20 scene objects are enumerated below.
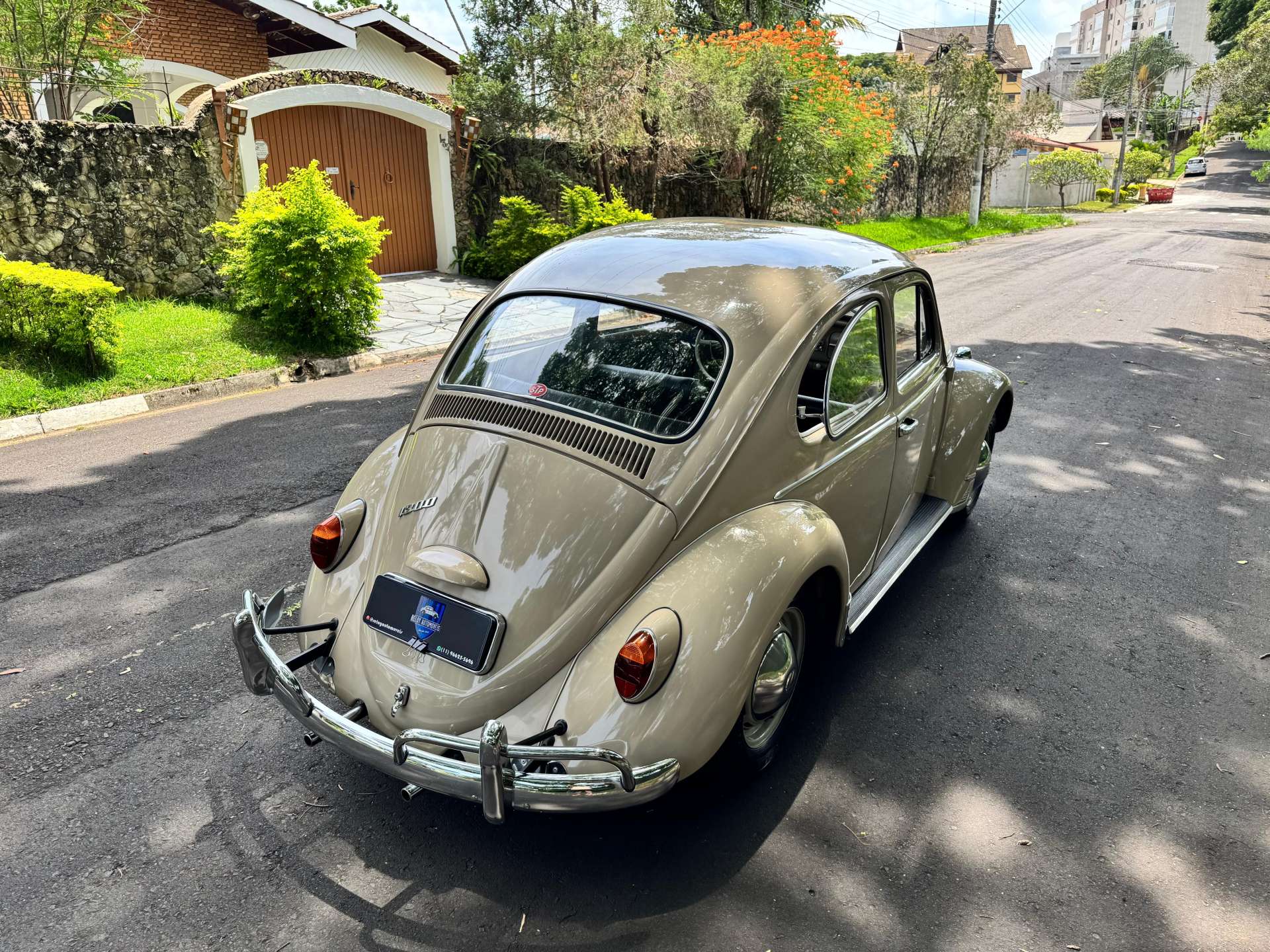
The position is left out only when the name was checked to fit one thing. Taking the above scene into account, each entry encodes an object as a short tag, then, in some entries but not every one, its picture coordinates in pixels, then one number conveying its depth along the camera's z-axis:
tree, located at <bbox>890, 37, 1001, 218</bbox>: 25.33
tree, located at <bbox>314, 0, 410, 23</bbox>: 34.97
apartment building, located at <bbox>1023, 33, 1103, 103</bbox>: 121.50
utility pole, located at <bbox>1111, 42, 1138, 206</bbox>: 49.97
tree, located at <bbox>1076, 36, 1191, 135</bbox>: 89.56
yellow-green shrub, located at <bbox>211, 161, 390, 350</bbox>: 9.00
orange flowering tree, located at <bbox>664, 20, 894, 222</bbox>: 16.19
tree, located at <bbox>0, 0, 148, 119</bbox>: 10.23
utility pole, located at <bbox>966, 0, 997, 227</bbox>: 26.28
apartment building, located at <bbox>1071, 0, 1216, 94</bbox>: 114.94
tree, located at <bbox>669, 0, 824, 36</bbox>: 26.42
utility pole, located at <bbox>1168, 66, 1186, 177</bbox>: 75.88
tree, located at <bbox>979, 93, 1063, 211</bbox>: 29.34
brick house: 12.50
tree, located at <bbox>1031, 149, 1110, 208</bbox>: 44.16
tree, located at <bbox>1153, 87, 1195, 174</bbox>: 82.41
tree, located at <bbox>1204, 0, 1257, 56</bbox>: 69.12
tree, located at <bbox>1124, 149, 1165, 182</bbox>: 58.12
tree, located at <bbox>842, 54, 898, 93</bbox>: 26.27
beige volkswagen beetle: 2.52
